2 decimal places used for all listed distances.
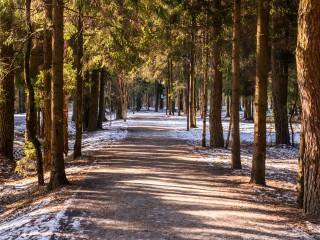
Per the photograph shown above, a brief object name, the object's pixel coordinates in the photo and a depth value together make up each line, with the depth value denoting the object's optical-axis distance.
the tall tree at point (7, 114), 16.30
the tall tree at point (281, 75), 17.97
